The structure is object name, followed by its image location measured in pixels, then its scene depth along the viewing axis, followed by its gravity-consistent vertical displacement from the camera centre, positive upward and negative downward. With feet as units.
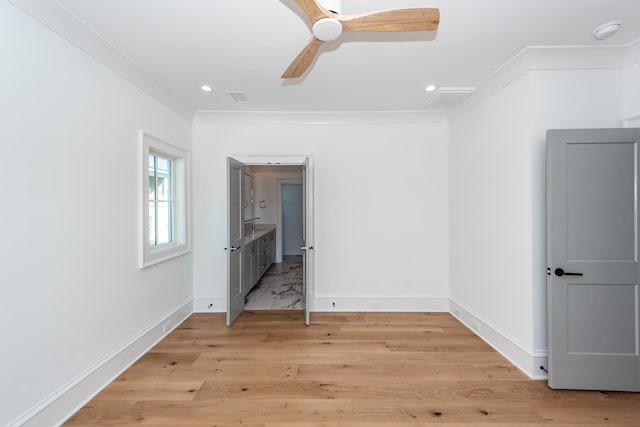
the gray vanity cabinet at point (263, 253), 16.57 -2.59
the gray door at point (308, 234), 10.62 -0.83
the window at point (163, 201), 8.55 +0.48
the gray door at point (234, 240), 10.71 -1.12
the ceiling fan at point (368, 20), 4.42 +3.34
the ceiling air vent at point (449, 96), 9.50 +4.35
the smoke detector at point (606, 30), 6.20 +4.36
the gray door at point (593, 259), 6.72 -1.16
